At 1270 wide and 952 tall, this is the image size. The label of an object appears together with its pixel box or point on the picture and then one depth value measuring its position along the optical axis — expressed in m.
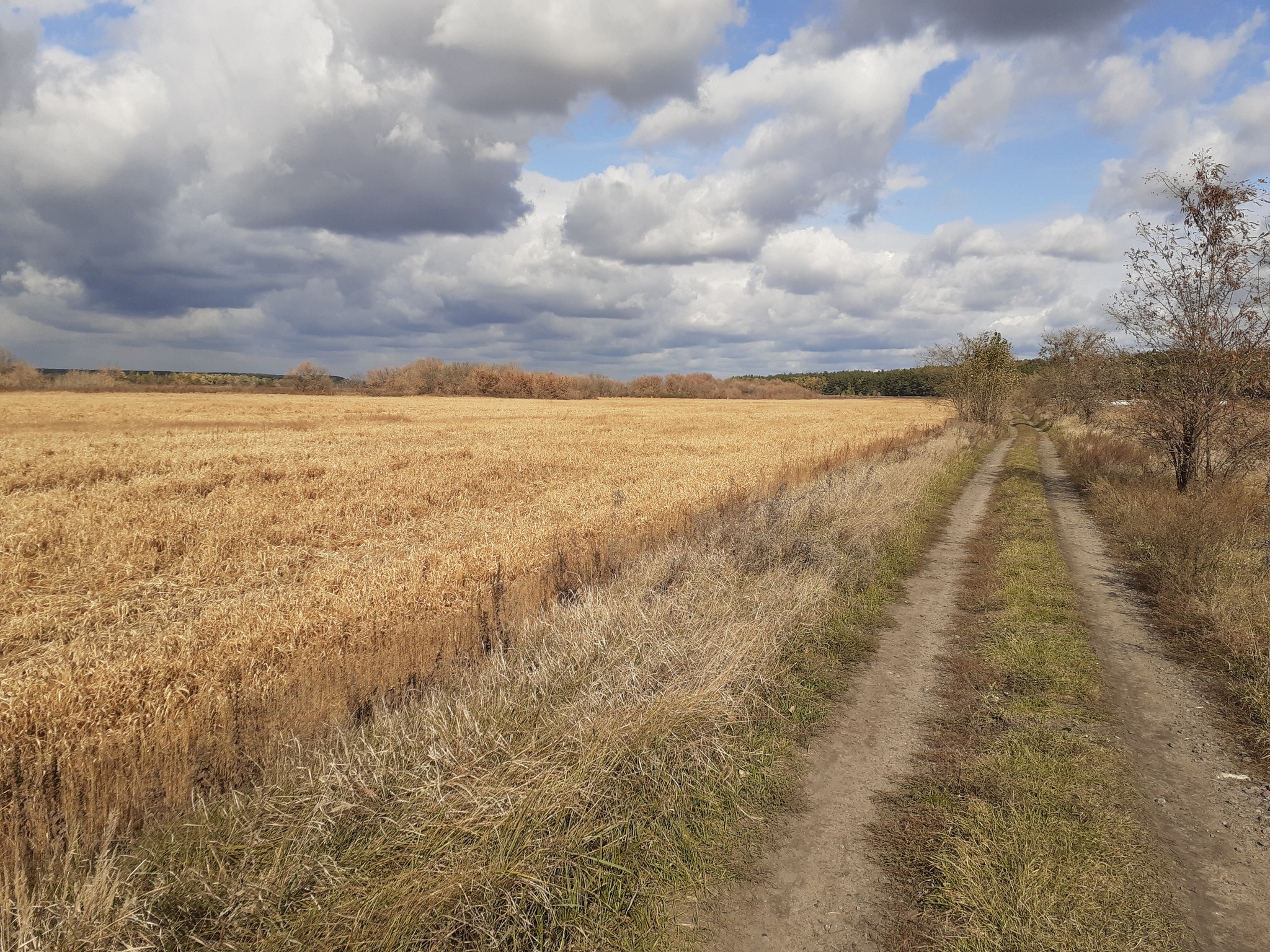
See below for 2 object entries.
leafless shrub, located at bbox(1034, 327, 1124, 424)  40.05
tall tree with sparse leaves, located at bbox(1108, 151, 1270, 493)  15.70
